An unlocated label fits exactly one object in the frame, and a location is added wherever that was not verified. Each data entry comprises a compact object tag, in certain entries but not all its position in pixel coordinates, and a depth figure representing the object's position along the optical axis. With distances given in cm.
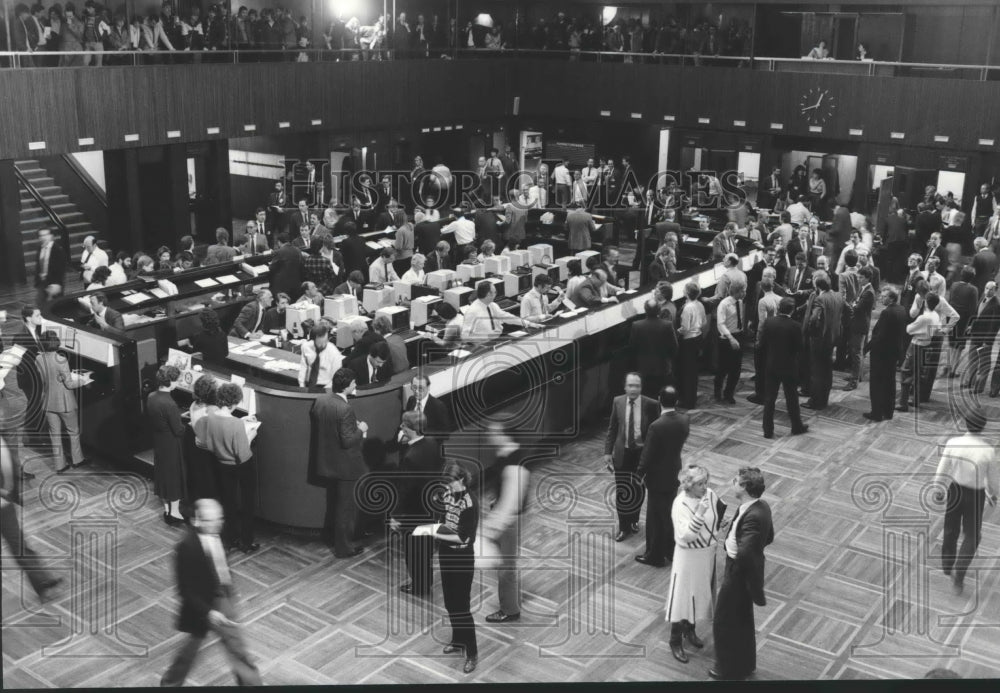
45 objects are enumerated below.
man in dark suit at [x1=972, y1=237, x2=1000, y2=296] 1270
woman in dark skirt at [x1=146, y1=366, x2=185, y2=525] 782
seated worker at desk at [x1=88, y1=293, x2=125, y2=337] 952
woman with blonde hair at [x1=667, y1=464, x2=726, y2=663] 619
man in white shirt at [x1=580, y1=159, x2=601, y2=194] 2034
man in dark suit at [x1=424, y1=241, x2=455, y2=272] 1302
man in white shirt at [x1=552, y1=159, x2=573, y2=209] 2075
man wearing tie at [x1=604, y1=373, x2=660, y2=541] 765
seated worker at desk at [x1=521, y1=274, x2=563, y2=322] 1049
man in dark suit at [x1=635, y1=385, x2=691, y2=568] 719
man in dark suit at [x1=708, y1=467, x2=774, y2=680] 594
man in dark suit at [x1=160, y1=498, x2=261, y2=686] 553
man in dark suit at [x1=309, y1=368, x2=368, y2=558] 742
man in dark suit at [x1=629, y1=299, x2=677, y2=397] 959
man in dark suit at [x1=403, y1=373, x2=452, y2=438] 749
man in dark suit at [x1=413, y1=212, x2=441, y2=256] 1441
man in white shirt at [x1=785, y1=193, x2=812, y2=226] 1612
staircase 1677
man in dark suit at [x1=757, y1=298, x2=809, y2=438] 973
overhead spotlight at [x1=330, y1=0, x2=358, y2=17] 2103
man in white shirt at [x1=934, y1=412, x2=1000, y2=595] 717
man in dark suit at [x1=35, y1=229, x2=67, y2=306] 1223
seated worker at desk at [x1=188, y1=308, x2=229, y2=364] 911
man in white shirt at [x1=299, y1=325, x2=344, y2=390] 848
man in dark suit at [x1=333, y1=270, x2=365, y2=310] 1154
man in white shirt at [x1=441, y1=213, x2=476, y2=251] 1478
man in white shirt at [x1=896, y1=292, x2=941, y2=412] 1064
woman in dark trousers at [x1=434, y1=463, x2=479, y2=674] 617
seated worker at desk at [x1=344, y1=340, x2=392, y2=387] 834
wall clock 1858
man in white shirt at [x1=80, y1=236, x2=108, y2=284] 1199
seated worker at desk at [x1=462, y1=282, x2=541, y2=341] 975
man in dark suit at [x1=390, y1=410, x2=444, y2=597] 698
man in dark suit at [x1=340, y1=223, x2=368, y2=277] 1326
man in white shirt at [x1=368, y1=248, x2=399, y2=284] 1225
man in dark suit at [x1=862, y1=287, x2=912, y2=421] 1016
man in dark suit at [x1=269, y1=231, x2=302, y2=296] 1191
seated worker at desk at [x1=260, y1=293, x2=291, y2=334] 1048
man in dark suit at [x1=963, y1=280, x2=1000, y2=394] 1134
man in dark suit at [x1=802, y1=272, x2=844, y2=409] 1066
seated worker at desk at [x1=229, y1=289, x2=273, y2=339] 1034
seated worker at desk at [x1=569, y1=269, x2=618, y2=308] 1074
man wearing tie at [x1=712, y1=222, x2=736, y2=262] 1308
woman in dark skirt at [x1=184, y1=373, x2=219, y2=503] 743
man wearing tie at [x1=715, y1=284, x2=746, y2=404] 1059
